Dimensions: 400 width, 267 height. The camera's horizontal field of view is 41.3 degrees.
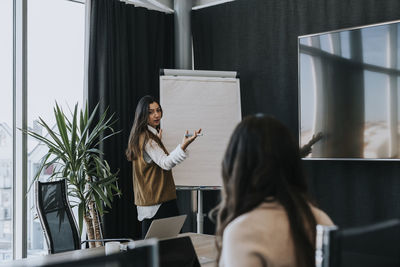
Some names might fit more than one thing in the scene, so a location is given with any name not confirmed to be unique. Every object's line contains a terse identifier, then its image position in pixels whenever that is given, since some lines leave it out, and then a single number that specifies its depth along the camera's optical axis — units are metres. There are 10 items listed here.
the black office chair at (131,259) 1.06
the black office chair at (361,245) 1.28
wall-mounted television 3.98
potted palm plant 4.25
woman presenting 3.99
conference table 2.39
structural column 5.55
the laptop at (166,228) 2.64
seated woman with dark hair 1.41
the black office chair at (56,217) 3.08
